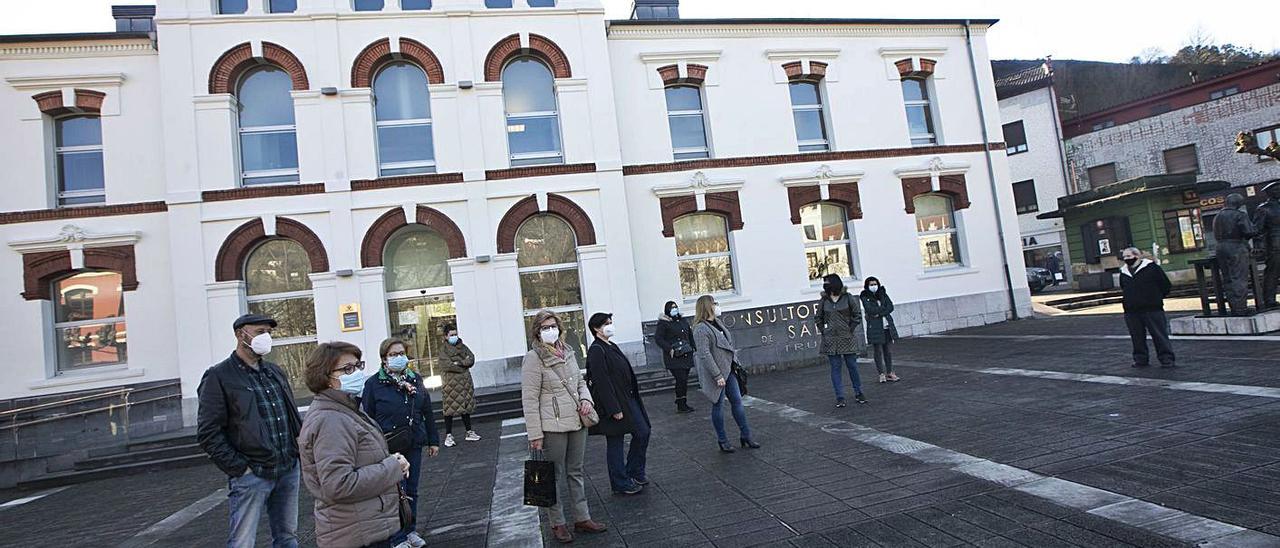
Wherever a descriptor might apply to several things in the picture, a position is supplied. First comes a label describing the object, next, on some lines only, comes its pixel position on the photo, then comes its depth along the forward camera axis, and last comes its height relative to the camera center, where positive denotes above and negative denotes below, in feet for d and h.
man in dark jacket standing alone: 28.40 -2.36
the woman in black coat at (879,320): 33.40 -1.89
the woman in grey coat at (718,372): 22.48 -2.42
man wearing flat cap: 12.88 -1.56
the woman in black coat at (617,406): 18.16 -2.60
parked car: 97.60 -2.28
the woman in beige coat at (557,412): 16.07 -2.30
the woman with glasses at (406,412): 17.33 -1.94
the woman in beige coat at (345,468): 10.27 -2.02
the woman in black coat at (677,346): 34.81 -2.12
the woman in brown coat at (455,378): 31.04 -2.17
